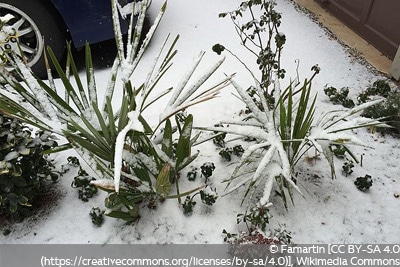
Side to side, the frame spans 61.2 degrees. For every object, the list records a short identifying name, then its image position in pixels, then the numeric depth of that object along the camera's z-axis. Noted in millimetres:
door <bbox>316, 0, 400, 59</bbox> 2955
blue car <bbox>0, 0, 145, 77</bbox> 2686
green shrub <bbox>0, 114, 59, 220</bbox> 1627
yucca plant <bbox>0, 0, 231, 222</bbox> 1522
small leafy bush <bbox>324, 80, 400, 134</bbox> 2209
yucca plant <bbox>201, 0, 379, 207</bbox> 1530
